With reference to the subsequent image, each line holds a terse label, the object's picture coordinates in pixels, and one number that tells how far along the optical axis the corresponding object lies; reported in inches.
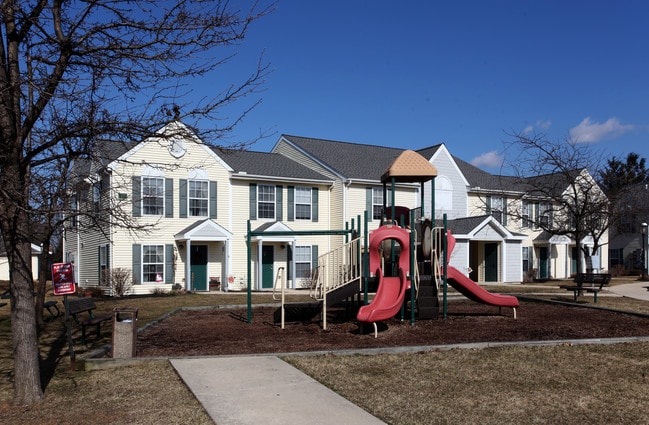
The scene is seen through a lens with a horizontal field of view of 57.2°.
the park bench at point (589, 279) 725.3
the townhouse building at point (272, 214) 979.9
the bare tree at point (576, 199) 783.2
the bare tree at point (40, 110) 249.1
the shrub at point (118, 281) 915.8
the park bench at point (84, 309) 399.9
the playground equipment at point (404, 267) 474.0
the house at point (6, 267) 1444.4
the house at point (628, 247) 1658.5
